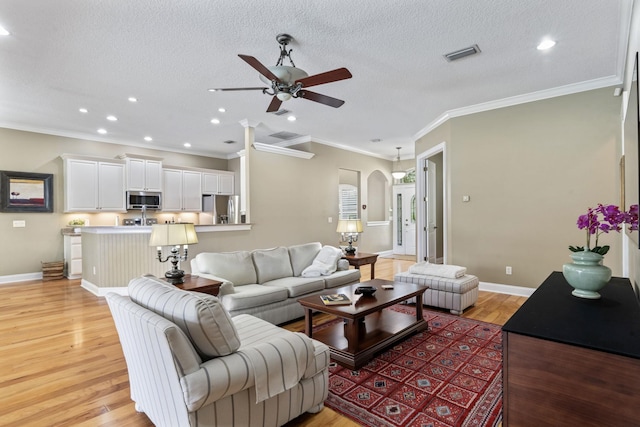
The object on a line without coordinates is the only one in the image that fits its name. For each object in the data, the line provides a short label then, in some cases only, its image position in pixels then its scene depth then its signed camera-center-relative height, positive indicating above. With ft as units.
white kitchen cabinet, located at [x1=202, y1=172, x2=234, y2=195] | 27.96 +2.82
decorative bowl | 10.30 -2.48
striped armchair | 4.76 -2.44
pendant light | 29.14 +3.55
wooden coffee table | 8.55 -3.61
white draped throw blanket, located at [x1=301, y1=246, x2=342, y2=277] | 13.79 -2.18
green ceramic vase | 5.29 -1.04
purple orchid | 5.22 -0.16
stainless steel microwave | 23.38 +1.16
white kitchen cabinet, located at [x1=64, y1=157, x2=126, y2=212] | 20.92 +2.03
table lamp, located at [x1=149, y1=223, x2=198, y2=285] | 9.95 -0.68
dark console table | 3.39 -1.78
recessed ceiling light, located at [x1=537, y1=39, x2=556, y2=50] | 10.29 +5.37
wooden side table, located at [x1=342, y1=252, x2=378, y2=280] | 16.38 -2.36
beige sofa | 10.91 -2.61
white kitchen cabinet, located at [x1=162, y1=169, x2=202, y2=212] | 25.57 +1.97
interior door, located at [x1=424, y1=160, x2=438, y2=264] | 21.25 +0.09
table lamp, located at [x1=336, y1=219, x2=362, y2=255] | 17.35 -0.79
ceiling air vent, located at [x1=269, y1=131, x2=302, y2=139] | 22.49 +5.59
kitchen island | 16.46 -2.08
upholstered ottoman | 12.63 -3.14
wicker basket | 20.29 -3.39
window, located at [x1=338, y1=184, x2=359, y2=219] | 31.45 +1.31
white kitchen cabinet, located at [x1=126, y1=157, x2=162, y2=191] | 23.26 +3.01
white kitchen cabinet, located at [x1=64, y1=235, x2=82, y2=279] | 20.36 -2.56
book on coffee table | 9.30 -2.53
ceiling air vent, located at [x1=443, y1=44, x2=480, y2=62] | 10.64 +5.37
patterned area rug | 6.51 -4.05
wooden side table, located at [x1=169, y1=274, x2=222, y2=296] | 9.80 -2.17
